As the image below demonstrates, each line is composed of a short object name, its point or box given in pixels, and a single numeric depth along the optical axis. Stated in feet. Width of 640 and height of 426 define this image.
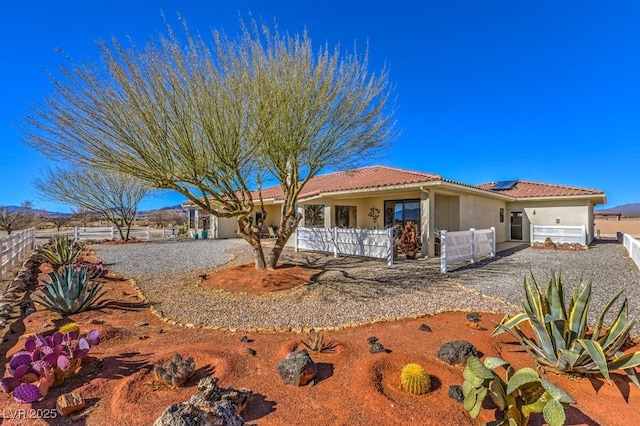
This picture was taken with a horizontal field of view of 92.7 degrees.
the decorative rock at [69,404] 8.23
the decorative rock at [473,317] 15.37
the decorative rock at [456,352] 10.86
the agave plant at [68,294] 16.87
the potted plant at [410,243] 37.63
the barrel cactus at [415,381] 8.95
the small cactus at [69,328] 13.63
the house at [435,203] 39.47
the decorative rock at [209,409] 6.79
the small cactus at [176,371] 9.41
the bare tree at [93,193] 65.36
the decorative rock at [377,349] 11.55
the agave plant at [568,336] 9.61
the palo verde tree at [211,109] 17.61
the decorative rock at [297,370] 9.62
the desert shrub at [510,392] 7.16
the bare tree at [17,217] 77.97
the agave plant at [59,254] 32.86
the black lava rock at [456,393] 8.63
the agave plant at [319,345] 11.94
